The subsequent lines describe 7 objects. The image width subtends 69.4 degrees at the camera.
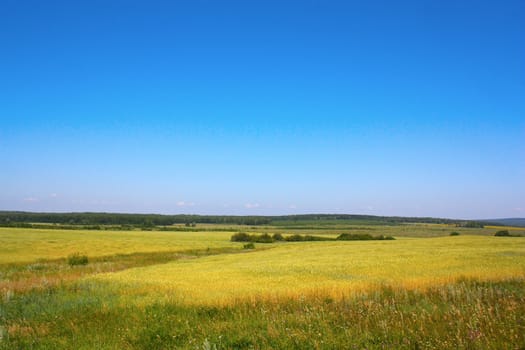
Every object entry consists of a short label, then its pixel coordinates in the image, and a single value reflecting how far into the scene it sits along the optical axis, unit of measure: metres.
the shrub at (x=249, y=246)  61.10
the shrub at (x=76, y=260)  34.50
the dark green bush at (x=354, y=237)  84.62
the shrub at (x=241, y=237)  77.89
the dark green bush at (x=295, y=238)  84.62
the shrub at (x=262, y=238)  80.44
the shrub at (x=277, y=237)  85.91
